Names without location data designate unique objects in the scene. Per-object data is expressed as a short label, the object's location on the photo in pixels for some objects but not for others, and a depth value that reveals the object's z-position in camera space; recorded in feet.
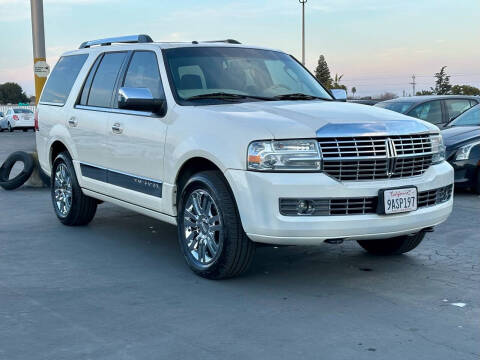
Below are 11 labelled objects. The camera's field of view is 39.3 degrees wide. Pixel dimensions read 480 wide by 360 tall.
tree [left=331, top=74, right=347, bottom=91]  242.29
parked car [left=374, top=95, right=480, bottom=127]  41.34
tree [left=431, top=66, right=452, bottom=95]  199.28
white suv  15.64
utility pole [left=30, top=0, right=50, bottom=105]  42.06
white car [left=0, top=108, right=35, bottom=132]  129.70
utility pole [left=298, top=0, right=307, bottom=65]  161.79
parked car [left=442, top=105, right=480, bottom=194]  31.81
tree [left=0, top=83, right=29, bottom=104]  428.15
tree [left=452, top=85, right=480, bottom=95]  186.33
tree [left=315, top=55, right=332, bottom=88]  296.67
